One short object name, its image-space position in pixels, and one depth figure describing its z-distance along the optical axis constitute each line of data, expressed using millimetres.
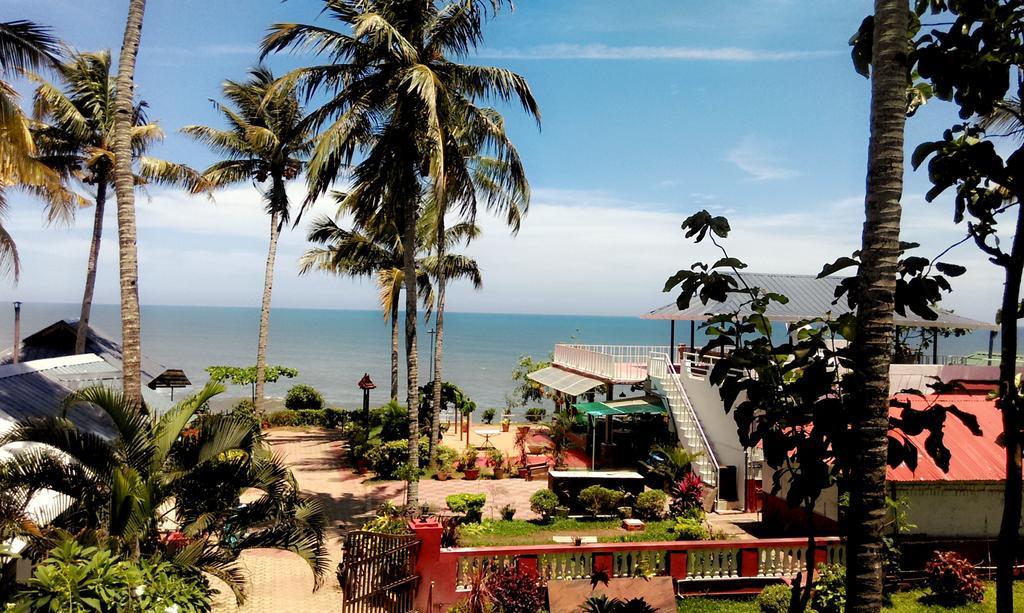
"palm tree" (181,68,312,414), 22656
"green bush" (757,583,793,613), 10469
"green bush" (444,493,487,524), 14828
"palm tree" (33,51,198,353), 20578
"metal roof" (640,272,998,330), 20688
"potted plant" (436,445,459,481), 20255
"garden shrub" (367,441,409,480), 19828
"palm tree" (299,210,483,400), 25828
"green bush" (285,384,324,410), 30875
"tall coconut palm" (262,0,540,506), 13641
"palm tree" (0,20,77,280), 11469
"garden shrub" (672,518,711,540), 13297
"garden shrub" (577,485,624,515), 15844
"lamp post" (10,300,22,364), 23850
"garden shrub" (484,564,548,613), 10000
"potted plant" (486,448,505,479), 20469
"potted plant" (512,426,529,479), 20484
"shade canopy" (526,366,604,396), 23281
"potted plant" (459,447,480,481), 20261
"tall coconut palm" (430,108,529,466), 15398
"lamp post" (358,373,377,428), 25766
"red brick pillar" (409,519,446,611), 10336
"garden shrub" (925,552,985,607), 10906
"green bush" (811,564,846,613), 9655
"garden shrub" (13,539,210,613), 6242
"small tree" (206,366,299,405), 31273
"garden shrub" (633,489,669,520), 15812
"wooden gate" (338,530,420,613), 9883
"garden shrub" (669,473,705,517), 15609
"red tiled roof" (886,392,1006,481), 11922
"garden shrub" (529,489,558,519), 15507
